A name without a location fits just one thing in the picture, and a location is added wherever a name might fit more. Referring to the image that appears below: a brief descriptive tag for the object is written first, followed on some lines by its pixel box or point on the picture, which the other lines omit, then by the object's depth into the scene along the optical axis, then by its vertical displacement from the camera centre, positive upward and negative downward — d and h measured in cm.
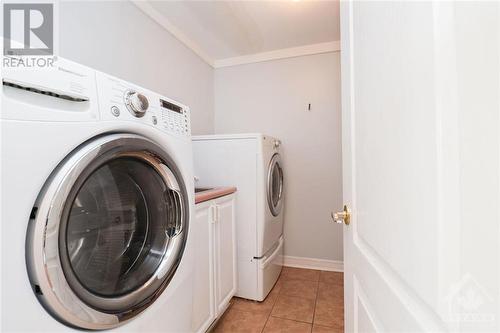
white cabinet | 128 -58
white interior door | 26 +0
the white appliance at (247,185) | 183 -15
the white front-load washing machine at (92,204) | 48 -10
